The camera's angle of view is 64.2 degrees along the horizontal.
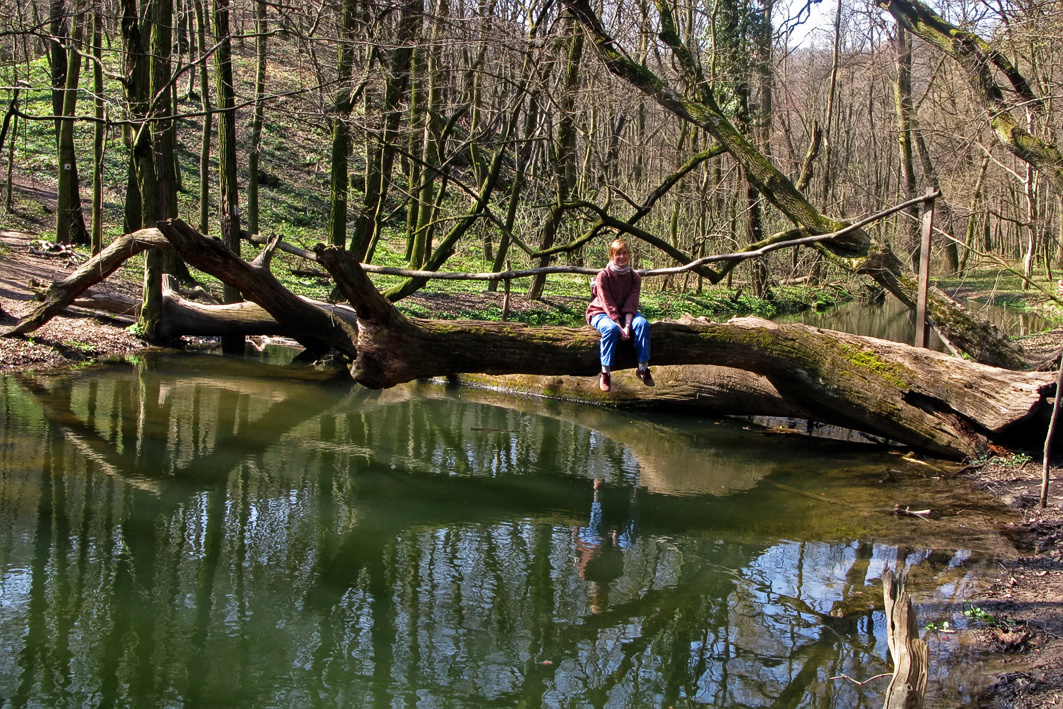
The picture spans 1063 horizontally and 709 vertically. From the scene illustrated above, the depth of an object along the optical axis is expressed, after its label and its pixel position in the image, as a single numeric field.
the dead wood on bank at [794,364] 8.26
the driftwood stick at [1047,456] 6.12
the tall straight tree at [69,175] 16.56
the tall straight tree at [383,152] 14.17
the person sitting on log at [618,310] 8.30
